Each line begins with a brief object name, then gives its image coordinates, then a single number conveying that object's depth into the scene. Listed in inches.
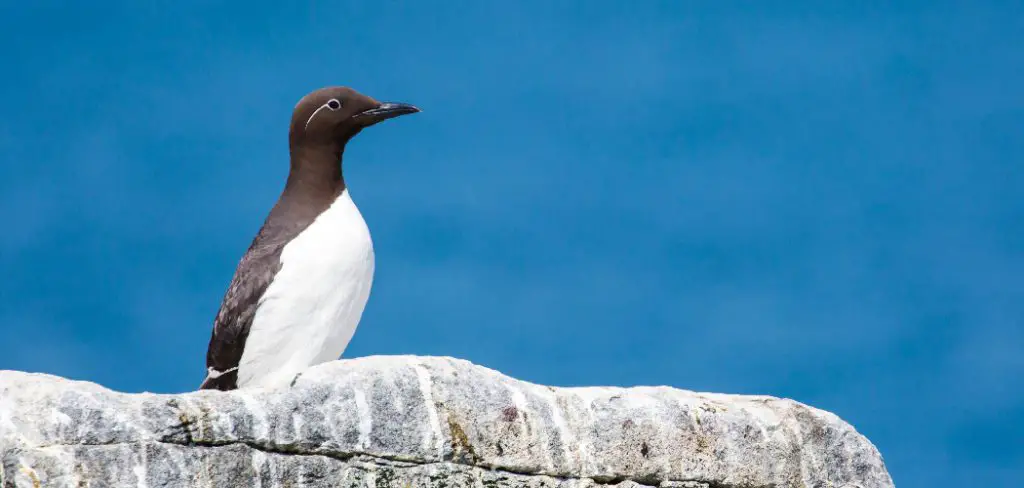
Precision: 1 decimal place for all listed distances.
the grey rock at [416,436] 557.6
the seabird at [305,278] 695.1
